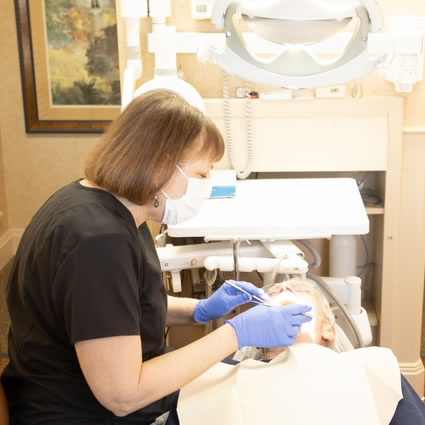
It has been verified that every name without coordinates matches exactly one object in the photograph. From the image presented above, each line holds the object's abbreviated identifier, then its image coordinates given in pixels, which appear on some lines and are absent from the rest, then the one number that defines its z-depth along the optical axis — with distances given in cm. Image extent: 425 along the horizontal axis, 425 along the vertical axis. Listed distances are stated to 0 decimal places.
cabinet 218
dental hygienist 118
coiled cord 218
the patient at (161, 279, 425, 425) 157
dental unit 130
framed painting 378
